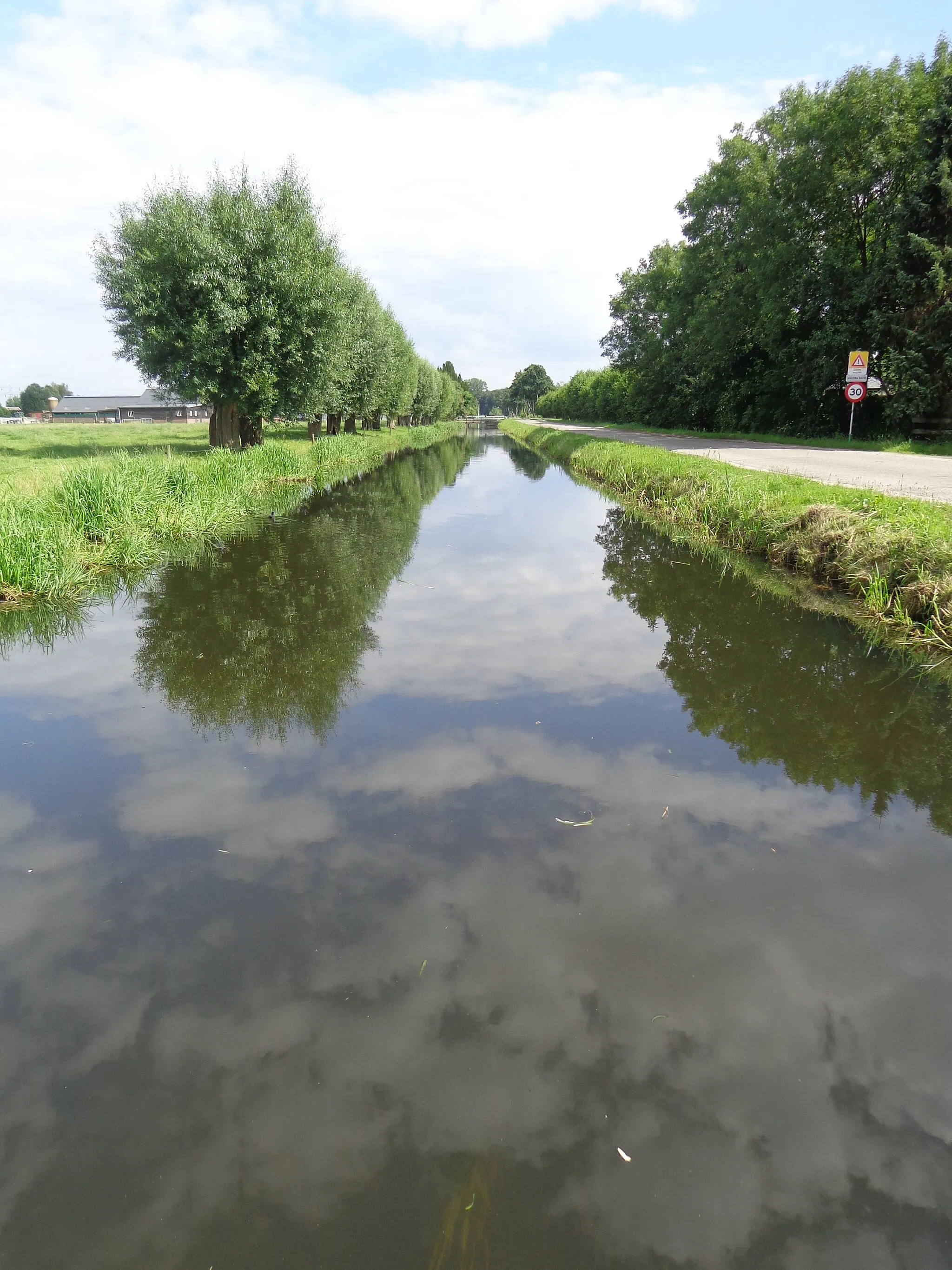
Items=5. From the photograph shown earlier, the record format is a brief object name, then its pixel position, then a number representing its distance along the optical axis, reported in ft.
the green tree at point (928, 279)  60.95
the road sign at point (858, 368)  60.75
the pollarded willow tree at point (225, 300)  60.90
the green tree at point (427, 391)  180.65
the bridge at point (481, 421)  407.85
